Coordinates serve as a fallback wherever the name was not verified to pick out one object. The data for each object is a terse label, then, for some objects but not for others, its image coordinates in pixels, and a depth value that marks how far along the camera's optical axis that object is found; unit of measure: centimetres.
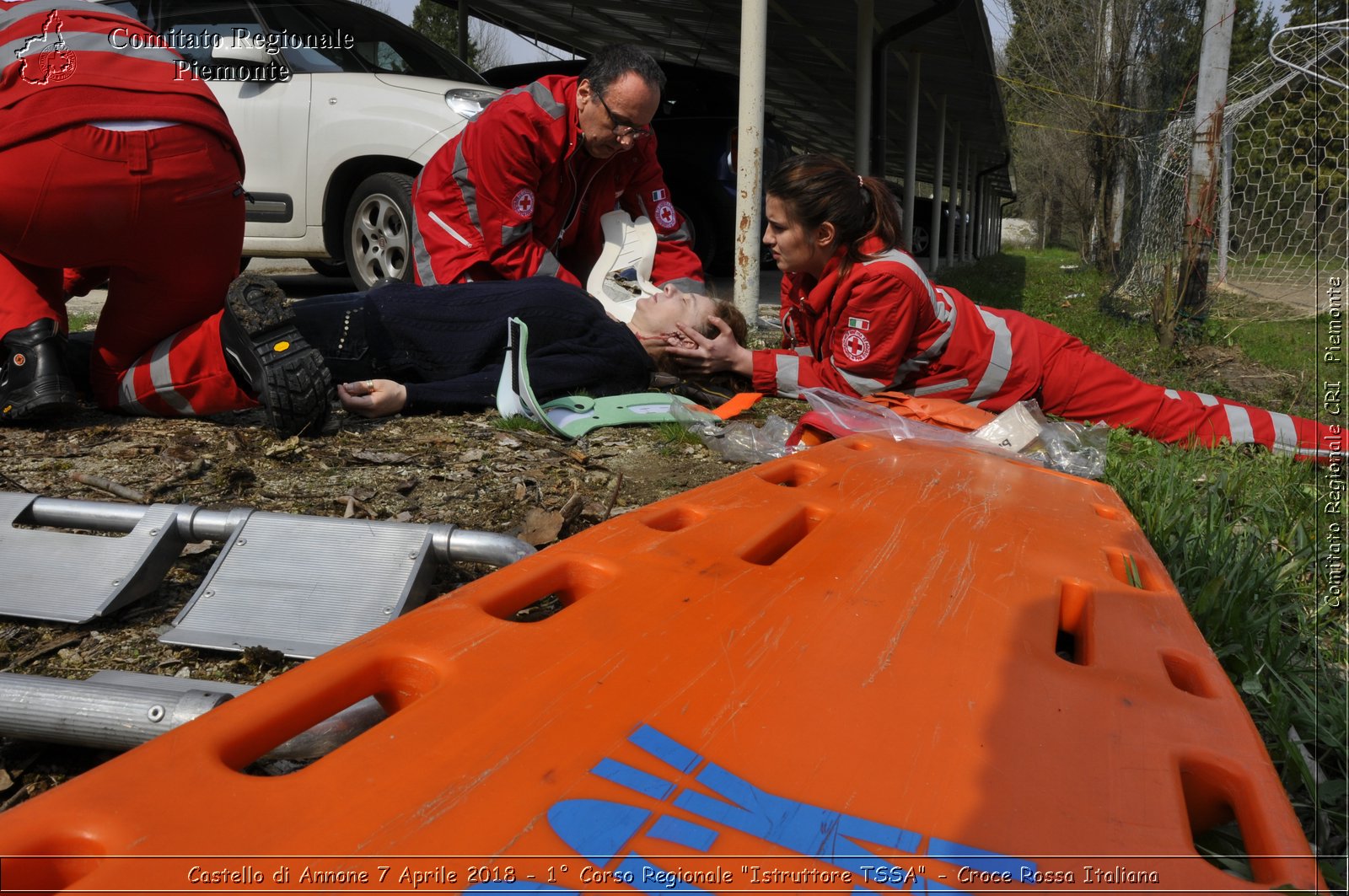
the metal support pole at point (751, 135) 505
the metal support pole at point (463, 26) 1115
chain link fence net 554
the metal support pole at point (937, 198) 1530
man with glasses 351
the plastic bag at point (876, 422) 281
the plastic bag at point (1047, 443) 277
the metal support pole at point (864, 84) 830
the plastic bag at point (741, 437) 290
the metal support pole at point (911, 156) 1152
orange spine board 72
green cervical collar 292
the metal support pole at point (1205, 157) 571
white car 491
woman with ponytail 311
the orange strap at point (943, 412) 296
